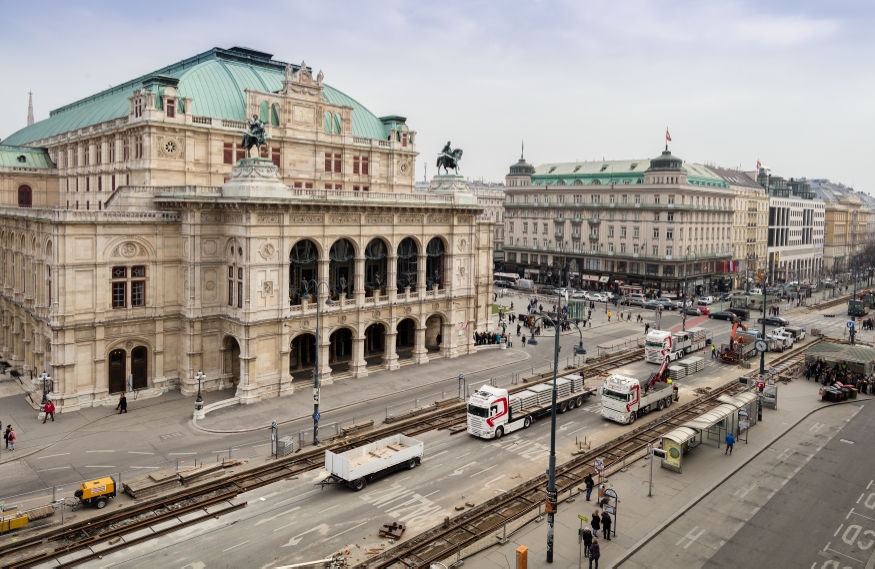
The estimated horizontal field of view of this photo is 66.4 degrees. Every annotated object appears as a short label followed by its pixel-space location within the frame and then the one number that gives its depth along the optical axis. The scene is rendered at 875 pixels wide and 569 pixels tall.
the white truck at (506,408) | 43.03
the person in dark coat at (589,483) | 34.12
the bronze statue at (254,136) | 51.91
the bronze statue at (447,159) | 68.25
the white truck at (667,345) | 66.06
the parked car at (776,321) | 92.01
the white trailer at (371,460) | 35.00
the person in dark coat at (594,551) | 26.62
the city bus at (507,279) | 126.42
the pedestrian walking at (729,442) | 40.84
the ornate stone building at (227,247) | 50.50
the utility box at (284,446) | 39.84
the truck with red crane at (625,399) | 46.81
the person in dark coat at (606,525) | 29.66
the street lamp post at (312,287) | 43.78
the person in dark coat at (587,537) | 27.61
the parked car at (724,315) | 95.38
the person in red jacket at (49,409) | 45.53
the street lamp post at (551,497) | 27.92
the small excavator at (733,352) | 68.50
